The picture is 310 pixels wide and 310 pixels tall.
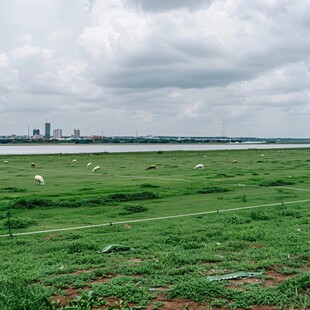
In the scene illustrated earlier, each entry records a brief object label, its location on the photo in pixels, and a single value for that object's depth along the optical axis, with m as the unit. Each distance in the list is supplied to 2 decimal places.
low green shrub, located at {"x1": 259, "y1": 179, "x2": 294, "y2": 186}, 25.65
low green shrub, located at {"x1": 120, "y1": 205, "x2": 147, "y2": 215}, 16.79
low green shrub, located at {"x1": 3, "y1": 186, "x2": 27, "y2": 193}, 23.36
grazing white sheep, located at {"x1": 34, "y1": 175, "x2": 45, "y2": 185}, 27.04
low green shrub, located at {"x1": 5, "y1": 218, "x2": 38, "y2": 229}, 13.66
